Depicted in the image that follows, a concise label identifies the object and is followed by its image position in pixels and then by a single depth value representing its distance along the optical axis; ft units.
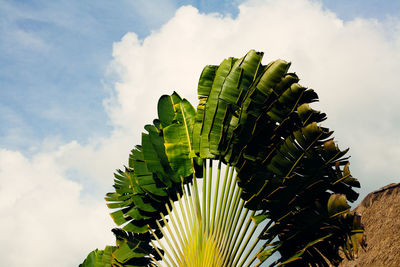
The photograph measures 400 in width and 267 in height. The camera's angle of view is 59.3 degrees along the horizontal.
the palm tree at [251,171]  19.42
